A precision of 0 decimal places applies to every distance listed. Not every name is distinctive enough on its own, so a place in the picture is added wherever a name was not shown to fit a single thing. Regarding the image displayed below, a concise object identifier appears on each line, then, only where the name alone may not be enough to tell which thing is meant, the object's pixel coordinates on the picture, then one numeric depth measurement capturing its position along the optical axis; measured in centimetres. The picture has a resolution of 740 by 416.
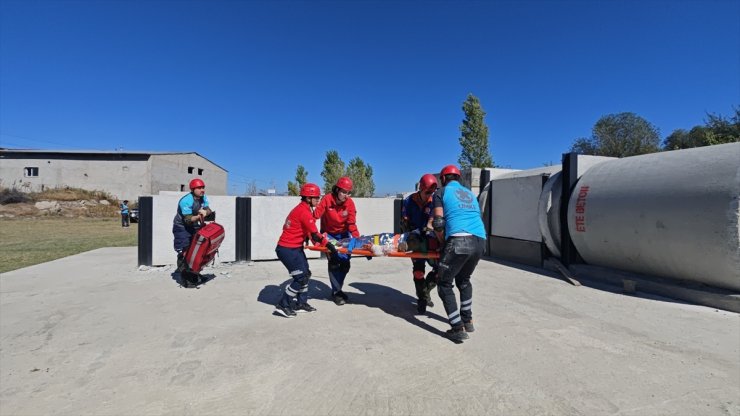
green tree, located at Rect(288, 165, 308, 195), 4200
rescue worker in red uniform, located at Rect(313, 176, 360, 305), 562
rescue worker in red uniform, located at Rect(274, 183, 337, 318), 501
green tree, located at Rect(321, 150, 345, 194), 3591
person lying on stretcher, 504
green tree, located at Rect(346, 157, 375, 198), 3365
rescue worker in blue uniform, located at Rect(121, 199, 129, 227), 2331
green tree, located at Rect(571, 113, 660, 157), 3452
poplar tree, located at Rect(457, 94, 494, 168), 3141
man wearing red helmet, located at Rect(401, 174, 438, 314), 532
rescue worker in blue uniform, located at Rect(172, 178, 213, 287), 672
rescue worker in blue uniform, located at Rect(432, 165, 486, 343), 412
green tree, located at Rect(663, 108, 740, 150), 1866
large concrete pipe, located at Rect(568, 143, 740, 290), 520
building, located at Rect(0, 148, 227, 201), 3662
